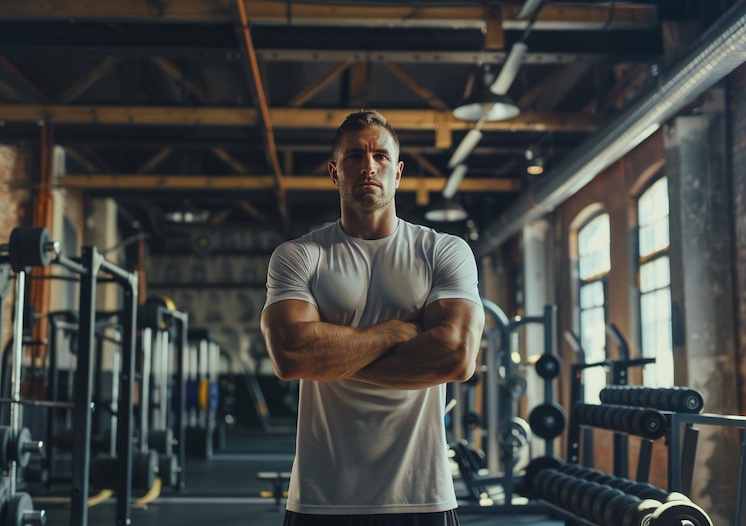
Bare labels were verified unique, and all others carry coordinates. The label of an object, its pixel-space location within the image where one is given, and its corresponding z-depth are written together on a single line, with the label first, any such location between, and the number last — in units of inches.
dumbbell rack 119.7
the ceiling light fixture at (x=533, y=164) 272.4
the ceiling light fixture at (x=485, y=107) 188.4
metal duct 155.5
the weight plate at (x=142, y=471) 206.7
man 53.4
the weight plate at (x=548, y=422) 203.8
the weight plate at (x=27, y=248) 134.4
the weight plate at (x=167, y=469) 240.4
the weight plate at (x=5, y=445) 123.8
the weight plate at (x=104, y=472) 194.1
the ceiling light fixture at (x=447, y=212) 308.3
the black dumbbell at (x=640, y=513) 124.6
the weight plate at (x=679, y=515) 118.9
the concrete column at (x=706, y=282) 188.9
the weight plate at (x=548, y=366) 211.2
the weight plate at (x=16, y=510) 123.5
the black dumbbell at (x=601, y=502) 140.7
